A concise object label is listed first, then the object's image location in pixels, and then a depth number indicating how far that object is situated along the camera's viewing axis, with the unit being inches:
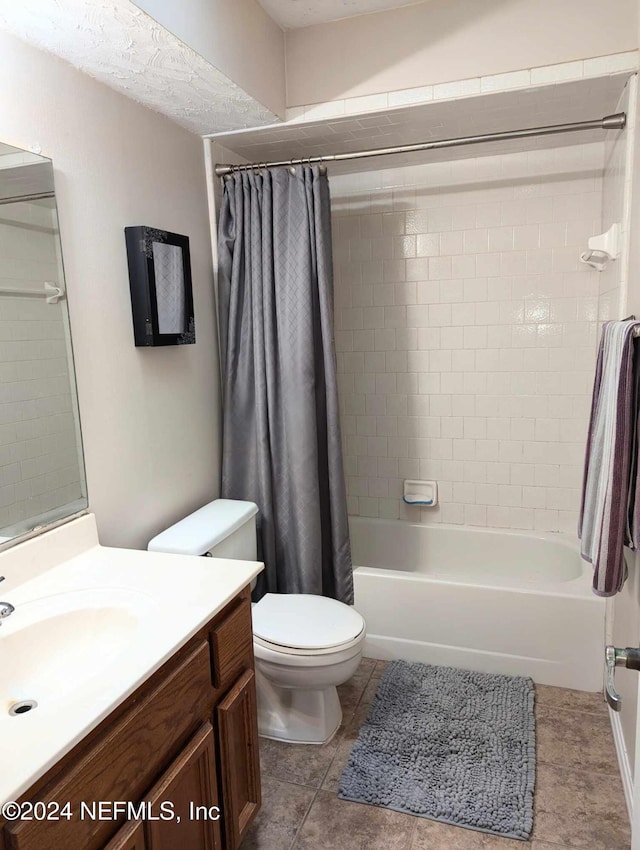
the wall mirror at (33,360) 61.6
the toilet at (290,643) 78.1
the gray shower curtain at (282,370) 96.9
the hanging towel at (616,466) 66.1
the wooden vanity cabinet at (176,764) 39.2
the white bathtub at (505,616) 93.8
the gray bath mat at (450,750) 72.3
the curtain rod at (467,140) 84.0
